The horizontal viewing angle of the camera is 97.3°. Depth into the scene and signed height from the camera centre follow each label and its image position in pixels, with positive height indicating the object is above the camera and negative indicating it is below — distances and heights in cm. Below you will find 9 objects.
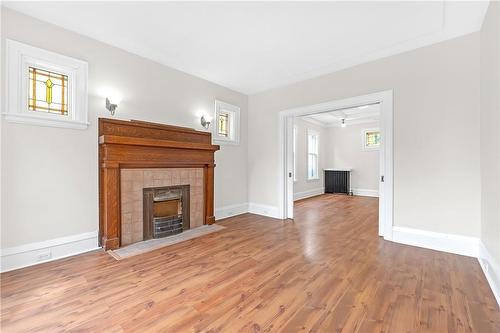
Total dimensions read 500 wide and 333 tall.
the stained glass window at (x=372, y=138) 797 +102
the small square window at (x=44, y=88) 244 +95
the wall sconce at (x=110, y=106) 312 +85
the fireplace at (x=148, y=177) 299 -17
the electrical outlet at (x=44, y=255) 259 -107
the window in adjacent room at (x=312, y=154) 805 +43
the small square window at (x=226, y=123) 471 +96
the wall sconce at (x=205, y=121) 436 +89
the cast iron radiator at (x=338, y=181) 831 -59
